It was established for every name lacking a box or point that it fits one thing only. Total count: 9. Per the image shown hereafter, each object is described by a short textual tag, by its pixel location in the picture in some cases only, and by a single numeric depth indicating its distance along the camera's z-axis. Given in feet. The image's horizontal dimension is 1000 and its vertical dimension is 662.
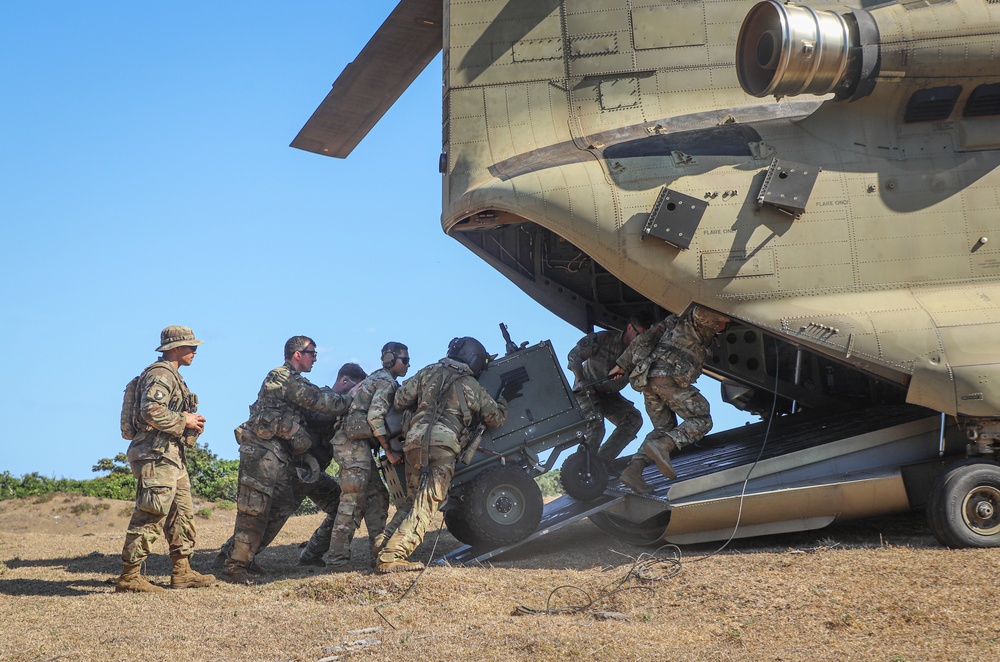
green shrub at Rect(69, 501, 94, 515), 46.75
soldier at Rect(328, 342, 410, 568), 28.19
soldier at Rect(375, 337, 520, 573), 25.32
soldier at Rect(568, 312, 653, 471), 31.45
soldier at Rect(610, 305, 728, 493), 26.50
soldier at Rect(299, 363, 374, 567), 30.86
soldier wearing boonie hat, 25.55
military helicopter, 25.12
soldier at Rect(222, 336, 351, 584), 28.68
